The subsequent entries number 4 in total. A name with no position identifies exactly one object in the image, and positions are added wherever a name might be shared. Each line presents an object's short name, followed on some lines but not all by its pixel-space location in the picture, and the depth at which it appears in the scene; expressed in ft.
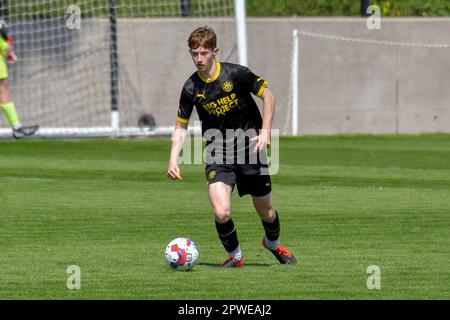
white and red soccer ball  58.34
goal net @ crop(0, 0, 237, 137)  146.61
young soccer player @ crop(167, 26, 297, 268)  59.36
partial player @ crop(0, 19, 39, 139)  132.36
